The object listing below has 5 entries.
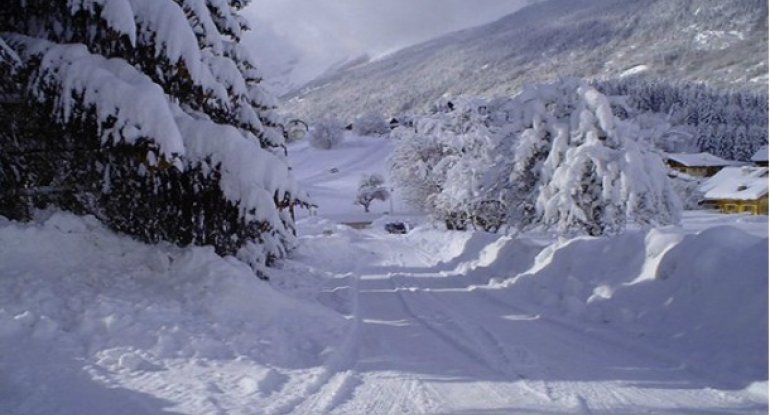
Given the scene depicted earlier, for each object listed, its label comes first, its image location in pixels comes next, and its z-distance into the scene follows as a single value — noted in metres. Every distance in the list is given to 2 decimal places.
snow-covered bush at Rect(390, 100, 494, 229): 25.97
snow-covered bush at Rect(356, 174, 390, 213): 73.56
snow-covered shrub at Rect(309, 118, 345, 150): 117.69
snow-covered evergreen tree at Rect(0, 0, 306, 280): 6.38
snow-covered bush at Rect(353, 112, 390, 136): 132.88
